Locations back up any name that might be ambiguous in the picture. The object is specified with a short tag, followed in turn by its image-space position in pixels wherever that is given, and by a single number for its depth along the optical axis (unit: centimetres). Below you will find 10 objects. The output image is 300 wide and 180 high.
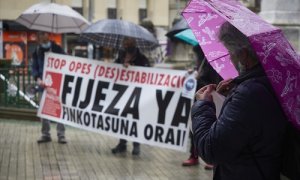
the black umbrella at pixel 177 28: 887
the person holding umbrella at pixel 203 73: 678
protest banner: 765
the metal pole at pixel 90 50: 2699
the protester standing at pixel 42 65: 902
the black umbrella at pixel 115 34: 822
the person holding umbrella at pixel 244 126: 234
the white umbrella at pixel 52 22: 992
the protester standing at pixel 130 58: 812
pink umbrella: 231
